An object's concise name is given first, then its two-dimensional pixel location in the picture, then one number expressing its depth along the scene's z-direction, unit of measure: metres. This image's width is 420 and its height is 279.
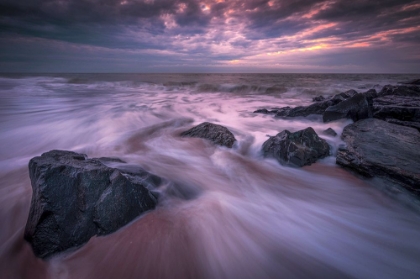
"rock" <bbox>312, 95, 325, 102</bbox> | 12.74
